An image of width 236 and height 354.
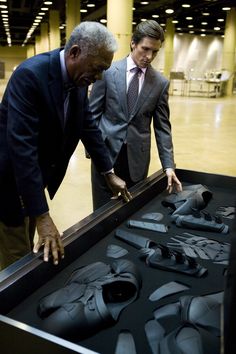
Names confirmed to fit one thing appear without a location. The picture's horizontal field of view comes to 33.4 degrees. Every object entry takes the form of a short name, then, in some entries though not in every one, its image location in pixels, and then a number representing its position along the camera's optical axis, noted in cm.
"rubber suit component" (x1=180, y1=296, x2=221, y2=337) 113
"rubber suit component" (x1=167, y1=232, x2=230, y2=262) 162
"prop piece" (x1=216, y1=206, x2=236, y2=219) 207
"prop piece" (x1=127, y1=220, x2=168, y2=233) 188
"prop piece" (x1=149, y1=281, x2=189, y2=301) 131
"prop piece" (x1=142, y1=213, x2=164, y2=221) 202
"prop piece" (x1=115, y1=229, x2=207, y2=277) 149
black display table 101
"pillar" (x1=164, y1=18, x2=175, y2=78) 2367
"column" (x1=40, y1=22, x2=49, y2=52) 2818
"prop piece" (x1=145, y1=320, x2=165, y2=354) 107
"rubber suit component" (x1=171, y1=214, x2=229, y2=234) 188
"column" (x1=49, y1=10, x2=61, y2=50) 2108
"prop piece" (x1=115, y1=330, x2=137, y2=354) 104
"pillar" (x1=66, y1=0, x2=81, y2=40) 1630
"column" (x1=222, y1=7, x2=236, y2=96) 2083
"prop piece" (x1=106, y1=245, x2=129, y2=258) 159
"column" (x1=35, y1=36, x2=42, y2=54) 3394
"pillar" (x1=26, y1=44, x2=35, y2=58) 4612
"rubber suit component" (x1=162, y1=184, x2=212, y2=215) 206
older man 137
